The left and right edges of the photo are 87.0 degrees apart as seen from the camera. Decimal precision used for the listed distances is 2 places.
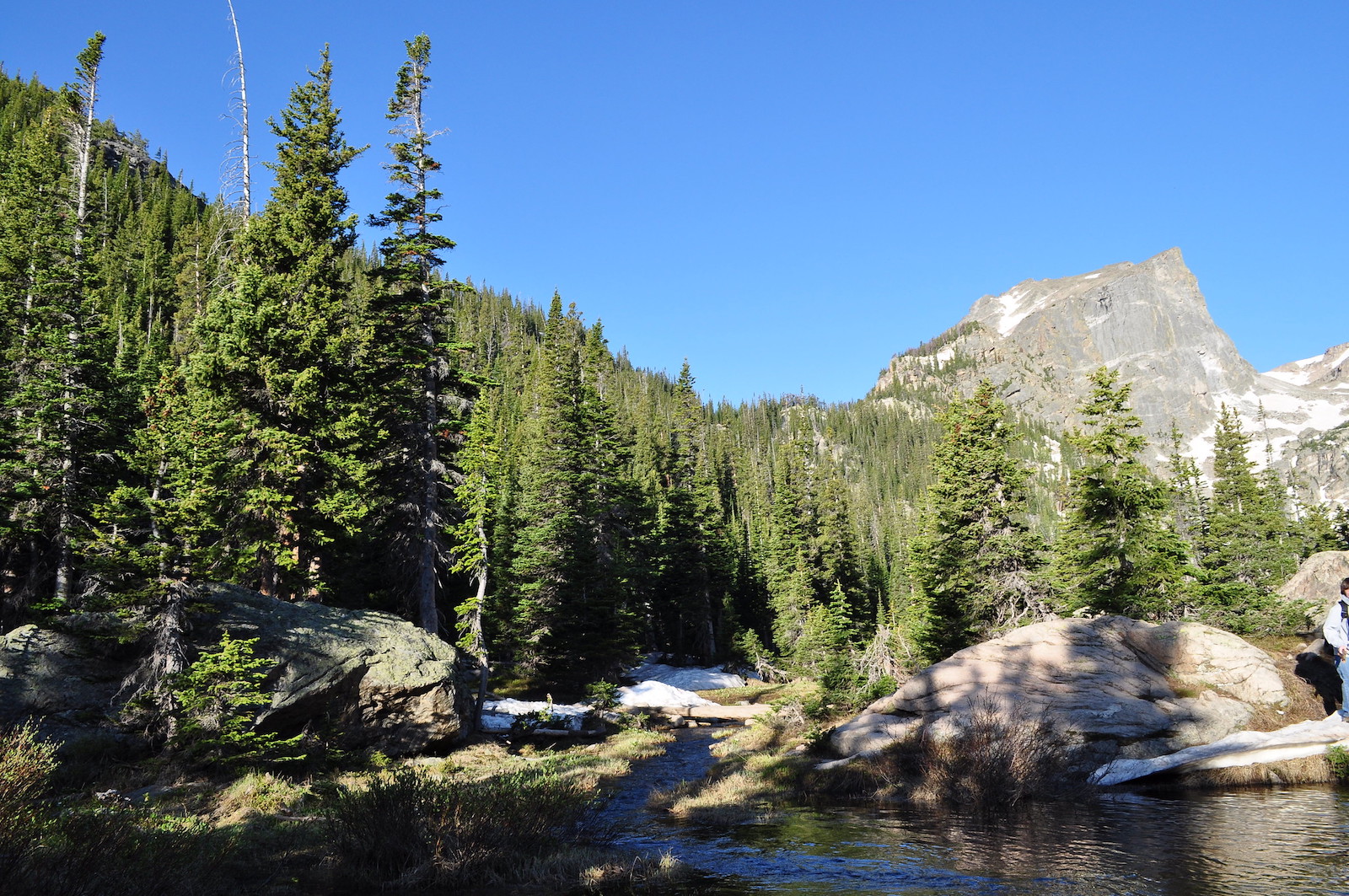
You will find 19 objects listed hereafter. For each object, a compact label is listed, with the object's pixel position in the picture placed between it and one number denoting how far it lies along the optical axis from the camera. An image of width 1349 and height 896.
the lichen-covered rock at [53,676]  13.02
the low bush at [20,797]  5.49
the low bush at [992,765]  13.40
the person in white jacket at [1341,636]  14.05
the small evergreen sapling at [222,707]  13.38
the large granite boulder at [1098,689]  15.44
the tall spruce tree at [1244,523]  41.97
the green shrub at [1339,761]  13.12
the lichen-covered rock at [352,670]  15.78
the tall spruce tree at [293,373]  19.64
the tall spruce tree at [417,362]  24.88
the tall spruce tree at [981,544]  28.31
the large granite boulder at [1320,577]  35.56
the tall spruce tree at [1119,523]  25.38
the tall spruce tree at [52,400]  19.08
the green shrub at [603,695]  31.27
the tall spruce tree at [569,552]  34.38
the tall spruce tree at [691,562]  54.41
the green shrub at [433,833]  8.33
